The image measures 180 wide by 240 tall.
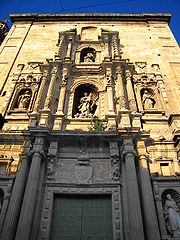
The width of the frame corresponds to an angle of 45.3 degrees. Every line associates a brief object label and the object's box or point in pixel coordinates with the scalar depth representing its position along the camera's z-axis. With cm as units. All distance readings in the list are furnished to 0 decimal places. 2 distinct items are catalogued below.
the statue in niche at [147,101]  965
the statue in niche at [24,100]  988
